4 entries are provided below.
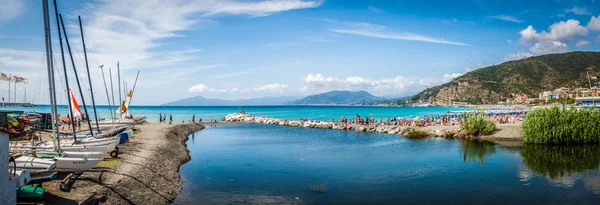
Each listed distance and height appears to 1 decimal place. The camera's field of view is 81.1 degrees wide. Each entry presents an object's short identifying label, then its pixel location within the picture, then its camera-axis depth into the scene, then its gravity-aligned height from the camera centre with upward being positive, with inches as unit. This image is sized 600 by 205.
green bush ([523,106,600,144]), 1544.0 -110.9
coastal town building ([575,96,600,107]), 3961.1 +10.7
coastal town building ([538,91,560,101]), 4940.9 +85.7
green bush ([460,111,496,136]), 1860.2 -127.5
